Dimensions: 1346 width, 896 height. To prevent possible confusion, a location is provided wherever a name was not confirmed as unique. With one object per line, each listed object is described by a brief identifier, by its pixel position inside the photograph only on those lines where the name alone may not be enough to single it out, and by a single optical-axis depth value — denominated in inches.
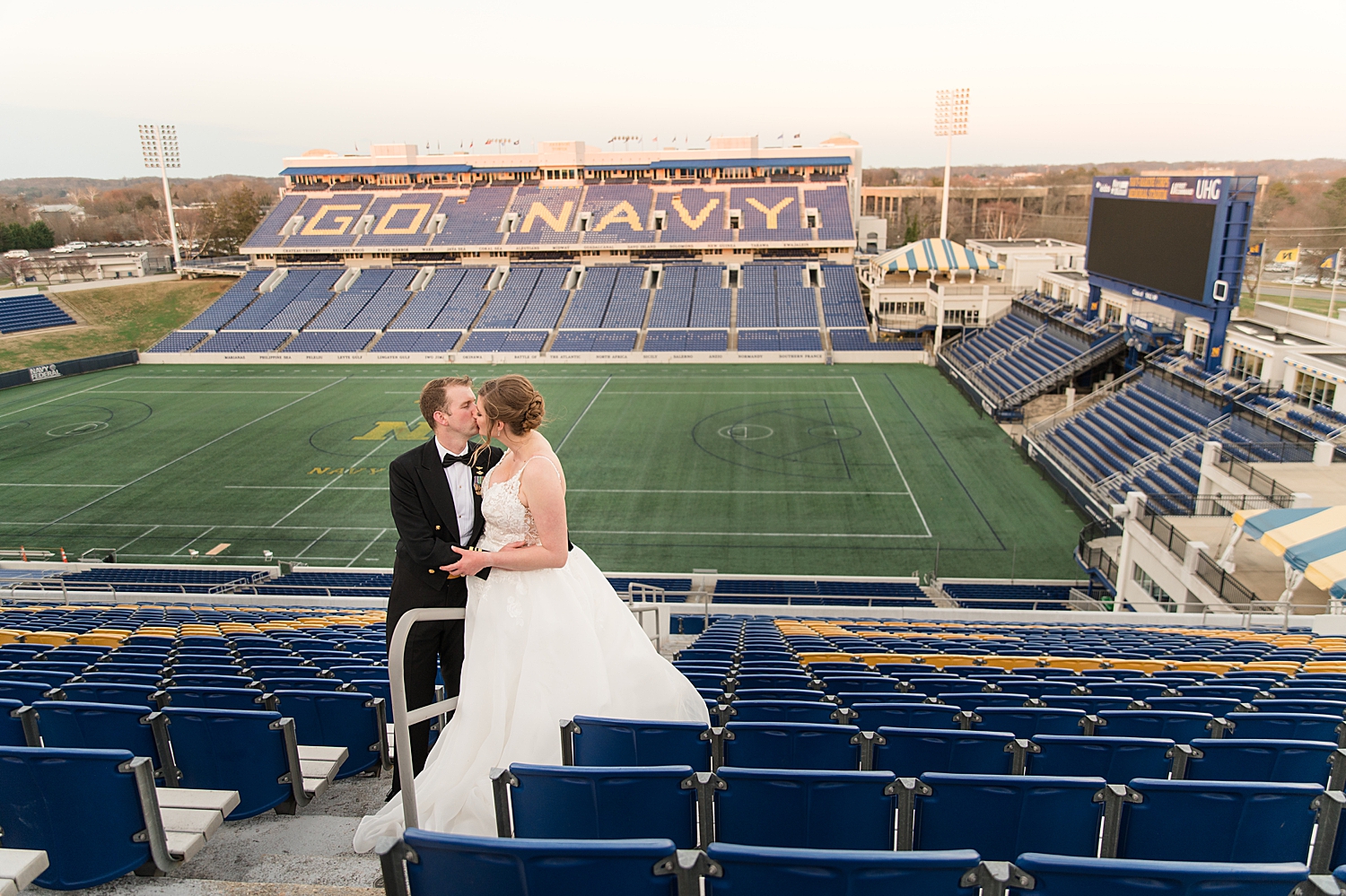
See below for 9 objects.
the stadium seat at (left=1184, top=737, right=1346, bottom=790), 161.5
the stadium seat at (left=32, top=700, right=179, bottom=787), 182.7
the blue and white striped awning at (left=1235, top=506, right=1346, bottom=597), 527.8
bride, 156.3
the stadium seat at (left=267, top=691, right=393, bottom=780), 210.8
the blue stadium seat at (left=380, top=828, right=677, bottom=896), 100.2
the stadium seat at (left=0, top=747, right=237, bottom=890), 144.6
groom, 173.0
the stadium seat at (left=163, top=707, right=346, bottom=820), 180.9
